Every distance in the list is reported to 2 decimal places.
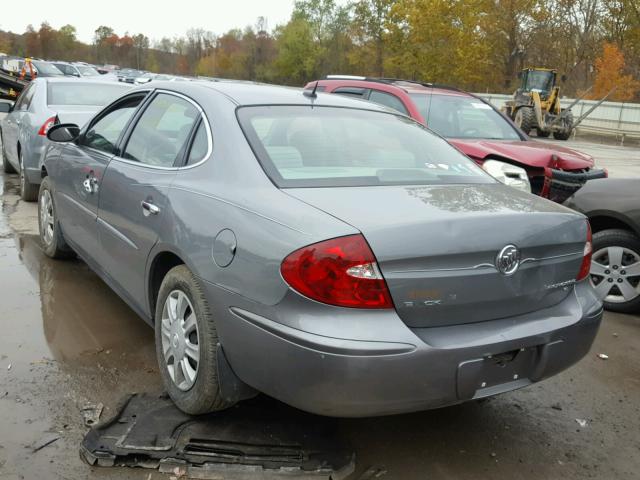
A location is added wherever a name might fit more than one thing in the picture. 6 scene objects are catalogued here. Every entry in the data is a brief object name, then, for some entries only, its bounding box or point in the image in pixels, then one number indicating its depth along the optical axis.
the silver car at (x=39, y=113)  7.48
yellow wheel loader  25.52
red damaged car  6.49
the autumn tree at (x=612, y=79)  34.28
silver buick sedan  2.33
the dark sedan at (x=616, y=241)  4.92
